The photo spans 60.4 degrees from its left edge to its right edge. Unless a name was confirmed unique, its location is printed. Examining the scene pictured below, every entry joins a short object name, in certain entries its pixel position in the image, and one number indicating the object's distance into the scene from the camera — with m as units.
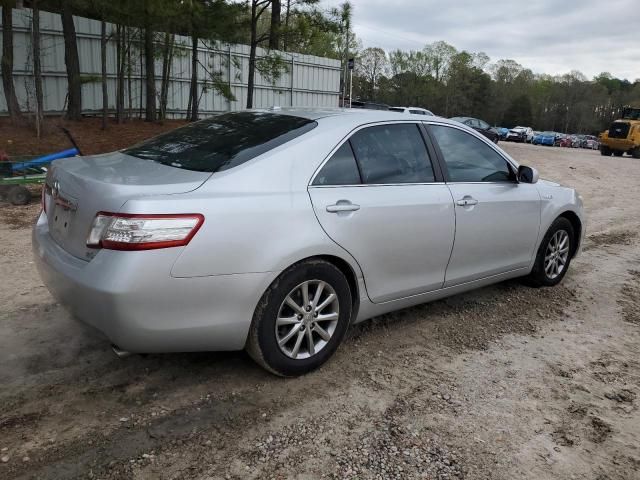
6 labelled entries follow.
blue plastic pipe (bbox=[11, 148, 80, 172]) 7.87
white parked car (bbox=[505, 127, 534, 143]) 48.19
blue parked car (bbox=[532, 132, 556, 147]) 48.16
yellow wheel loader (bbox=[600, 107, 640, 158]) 30.27
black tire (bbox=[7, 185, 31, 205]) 7.80
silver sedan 2.66
